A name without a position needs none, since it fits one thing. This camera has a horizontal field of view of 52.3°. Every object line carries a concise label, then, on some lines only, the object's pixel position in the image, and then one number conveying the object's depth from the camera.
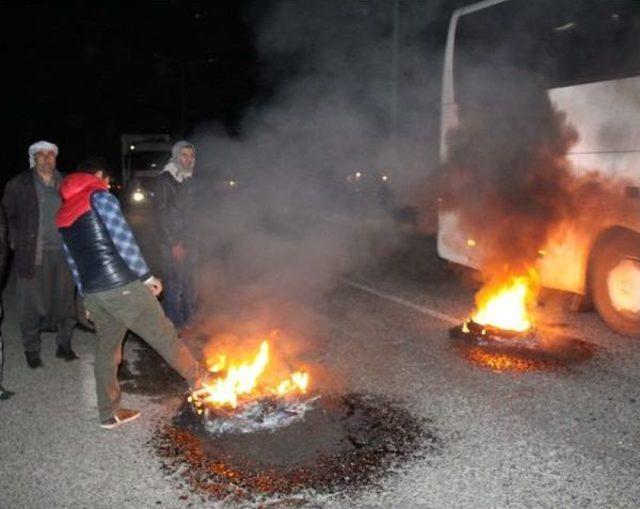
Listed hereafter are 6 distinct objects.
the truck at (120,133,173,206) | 19.45
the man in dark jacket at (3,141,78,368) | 5.25
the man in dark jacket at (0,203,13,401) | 4.83
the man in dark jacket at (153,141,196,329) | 5.95
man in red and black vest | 3.95
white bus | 6.04
